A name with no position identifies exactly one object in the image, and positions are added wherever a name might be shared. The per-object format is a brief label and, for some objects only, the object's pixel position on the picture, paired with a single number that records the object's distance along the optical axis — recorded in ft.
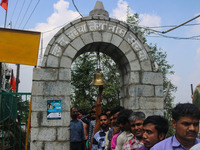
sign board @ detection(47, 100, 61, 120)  16.47
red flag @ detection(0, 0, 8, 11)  29.28
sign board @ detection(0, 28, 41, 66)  16.35
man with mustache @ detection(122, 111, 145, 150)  9.39
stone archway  16.39
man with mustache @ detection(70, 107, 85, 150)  18.12
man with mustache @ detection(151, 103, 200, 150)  6.00
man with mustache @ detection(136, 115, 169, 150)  7.61
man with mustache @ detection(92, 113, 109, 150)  13.62
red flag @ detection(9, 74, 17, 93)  38.63
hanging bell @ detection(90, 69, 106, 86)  18.06
